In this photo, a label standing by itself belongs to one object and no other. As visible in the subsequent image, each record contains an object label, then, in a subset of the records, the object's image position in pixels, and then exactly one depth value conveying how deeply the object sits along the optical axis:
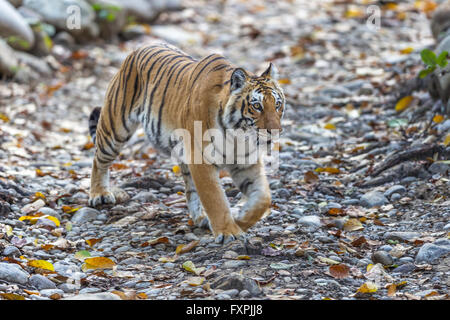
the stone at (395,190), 10.95
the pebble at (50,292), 7.88
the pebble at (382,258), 8.55
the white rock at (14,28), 19.34
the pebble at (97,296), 7.27
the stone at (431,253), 8.41
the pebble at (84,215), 11.08
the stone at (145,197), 11.95
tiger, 9.11
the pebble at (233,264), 8.45
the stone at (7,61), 18.31
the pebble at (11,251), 8.96
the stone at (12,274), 7.99
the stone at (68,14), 22.33
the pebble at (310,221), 9.96
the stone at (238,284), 7.57
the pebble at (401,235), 9.26
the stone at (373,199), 10.83
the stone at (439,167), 11.11
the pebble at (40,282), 8.10
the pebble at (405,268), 8.29
